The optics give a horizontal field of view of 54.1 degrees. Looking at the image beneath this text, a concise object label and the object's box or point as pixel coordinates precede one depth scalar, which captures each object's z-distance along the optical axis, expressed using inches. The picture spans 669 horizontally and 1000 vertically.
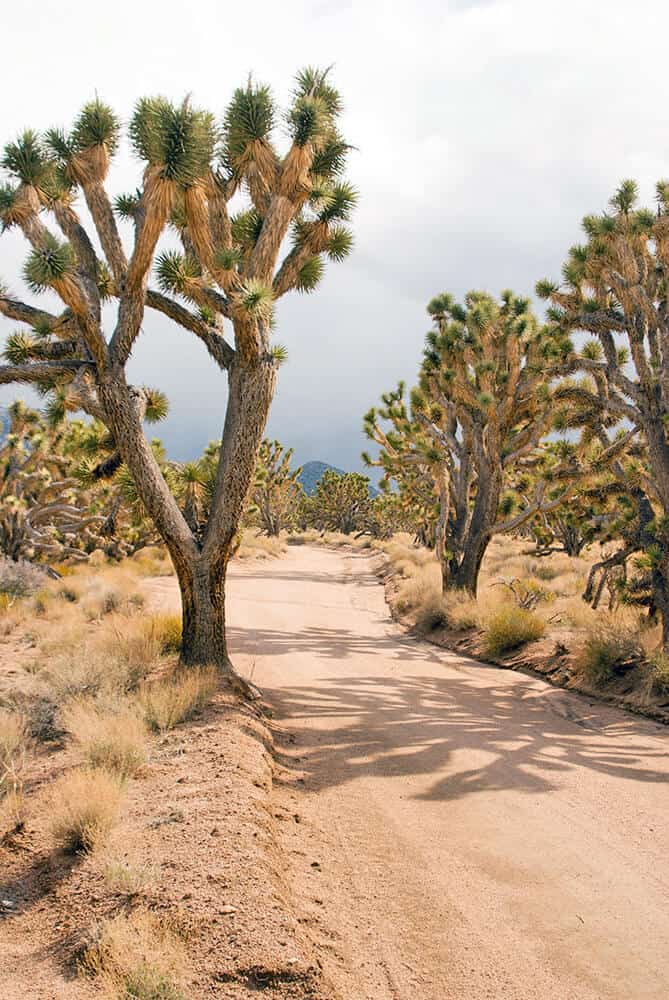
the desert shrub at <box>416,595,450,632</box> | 569.3
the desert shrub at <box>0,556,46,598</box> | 558.9
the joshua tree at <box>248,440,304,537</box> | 1798.6
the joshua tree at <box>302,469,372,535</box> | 2497.5
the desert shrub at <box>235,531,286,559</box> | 1345.2
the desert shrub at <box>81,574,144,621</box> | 523.6
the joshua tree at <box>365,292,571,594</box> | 564.7
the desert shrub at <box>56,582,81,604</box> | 591.4
